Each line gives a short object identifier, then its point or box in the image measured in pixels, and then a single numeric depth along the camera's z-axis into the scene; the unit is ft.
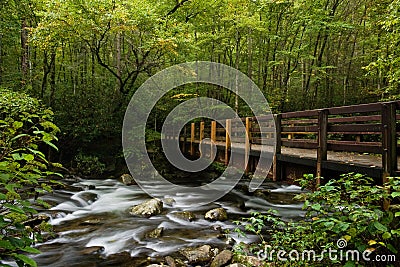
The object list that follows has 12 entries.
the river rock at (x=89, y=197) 28.99
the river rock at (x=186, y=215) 22.76
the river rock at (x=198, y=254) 15.14
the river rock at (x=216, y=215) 22.53
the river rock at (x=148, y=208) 24.12
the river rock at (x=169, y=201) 27.62
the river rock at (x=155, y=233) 19.34
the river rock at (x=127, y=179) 37.81
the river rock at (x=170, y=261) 14.60
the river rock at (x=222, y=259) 14.03
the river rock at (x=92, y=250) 17.02
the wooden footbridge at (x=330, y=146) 13.61
